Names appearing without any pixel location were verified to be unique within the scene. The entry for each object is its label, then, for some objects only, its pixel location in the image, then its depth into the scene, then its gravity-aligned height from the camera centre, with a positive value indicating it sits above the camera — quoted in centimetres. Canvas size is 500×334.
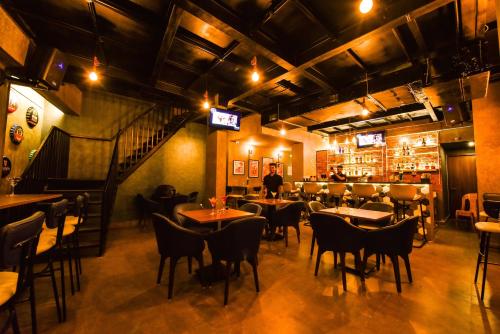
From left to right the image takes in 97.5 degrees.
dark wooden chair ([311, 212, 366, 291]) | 292 -79
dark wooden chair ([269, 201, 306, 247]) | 450 -78
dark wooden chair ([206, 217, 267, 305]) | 256 -77
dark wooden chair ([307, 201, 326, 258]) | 410 -56
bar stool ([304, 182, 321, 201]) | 680 -30
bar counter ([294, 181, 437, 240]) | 505 -42
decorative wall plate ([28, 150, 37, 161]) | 514 +52
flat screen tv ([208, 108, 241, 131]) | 610 +169
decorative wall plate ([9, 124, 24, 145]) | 446 +90
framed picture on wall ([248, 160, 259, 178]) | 977 +45
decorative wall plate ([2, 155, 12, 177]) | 425 +21
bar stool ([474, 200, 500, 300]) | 257 -54
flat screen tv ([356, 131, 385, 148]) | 889 +166
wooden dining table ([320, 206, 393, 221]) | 318 -55
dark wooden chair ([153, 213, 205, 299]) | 268 -80
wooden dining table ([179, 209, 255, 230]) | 296 -55
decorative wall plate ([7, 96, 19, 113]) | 427 +144
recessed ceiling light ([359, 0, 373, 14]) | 259 +206
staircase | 431 +38
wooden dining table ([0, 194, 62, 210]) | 217 -27
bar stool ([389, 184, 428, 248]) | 487 -39
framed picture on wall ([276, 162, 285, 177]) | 1127 +57
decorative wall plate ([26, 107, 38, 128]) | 494 +140
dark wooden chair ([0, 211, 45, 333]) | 122 -48
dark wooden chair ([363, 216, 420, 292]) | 284 -81
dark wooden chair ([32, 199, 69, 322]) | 214 -64
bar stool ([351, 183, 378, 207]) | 569 -34
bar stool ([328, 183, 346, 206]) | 620 -36
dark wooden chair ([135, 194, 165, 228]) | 640 -89
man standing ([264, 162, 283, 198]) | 604 -13
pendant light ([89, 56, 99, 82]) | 425 +218
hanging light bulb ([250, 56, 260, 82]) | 415 +217
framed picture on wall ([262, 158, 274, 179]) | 1055 +63
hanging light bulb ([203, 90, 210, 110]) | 576 +199
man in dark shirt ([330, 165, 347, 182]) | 712 +4
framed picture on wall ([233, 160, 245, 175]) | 919 +46
